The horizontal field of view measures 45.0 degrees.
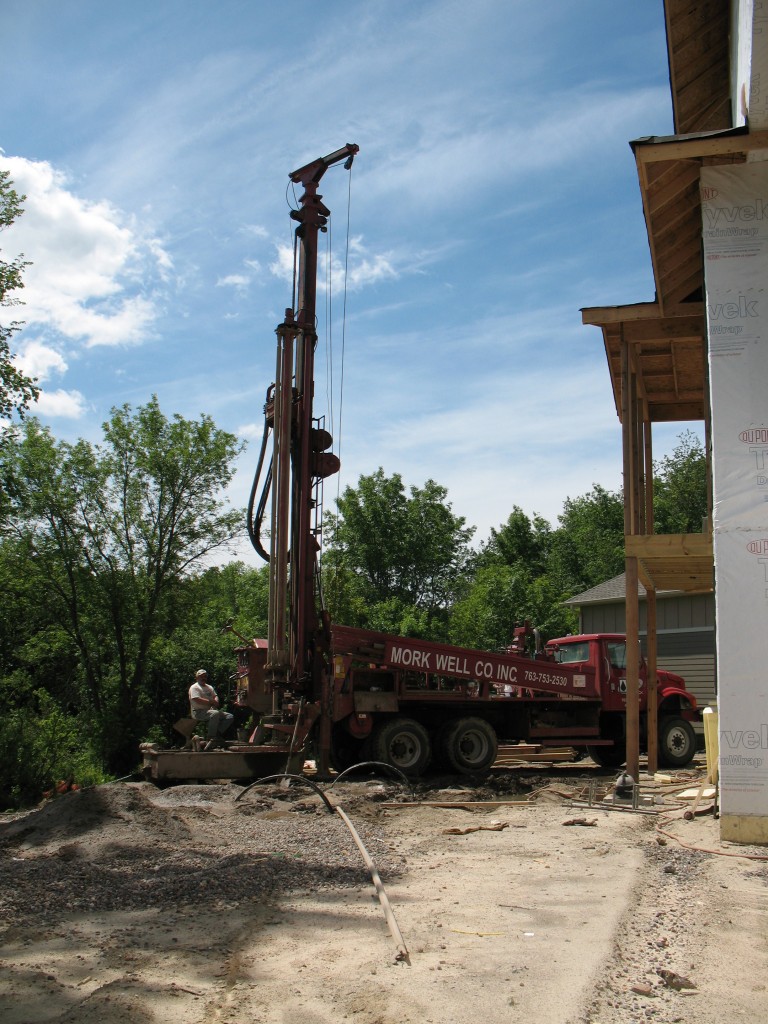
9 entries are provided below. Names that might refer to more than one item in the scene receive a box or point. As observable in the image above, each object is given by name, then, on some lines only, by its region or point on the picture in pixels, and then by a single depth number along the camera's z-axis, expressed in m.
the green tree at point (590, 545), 53.88
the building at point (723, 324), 8.23
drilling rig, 13.67
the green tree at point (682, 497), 52.03
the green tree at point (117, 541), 29.78
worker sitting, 14.05
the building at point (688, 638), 23.27
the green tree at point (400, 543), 57.69
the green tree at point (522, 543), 60.16
